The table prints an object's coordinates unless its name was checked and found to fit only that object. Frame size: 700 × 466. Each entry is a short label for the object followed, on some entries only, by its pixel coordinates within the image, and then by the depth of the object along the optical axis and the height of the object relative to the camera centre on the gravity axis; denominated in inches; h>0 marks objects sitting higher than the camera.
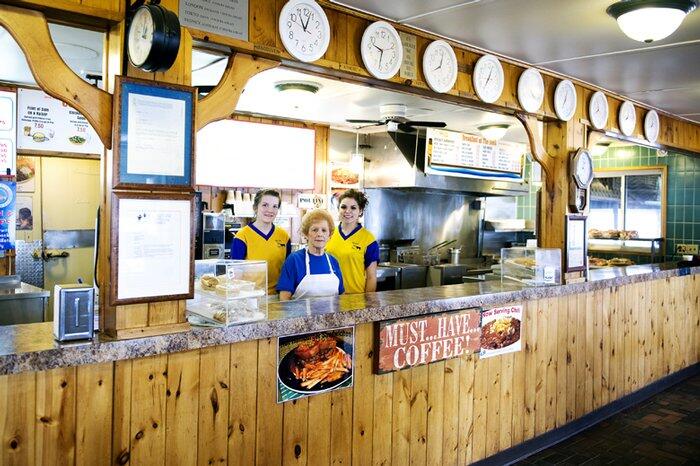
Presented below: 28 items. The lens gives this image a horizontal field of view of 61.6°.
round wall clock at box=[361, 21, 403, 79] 131.4 +41.0
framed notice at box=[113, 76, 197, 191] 91.4 +14.5
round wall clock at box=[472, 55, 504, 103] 158.7 +41.9
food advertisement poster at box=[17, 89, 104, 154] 229.6 +38.8
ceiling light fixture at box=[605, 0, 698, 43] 122.5 +46.4
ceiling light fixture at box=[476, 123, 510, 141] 278.1 +48.4
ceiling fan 233.3 +46.0
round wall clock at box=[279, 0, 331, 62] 114.7 +39.9
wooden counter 87.9 -35.1
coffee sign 127.3 -25.2
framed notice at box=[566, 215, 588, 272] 186.7 -3.5
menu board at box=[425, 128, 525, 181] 268.4 +36.5
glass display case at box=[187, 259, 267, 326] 102.5 -12.2
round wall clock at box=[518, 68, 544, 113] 172.2 +42.1
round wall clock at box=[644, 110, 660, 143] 235.5 +43.9
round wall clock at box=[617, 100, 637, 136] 218.4 +43.3
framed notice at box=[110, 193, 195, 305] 91.8 -3.6
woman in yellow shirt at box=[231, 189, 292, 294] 162.9 -3.8
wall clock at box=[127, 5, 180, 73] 83.4 +27.1
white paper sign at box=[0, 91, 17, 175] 222.5 +34.3
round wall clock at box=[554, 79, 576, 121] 184.7 +42.1
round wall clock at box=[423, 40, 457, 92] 145.4 +41.4
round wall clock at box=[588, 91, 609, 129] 199.9 +42.3
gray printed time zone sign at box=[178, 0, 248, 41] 101.0 +37.2
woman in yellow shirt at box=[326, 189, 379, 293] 177.3 -6.8
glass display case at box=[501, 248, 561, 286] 171.0 -10.2
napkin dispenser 87.7 -13.4
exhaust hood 267.7 +29.1
